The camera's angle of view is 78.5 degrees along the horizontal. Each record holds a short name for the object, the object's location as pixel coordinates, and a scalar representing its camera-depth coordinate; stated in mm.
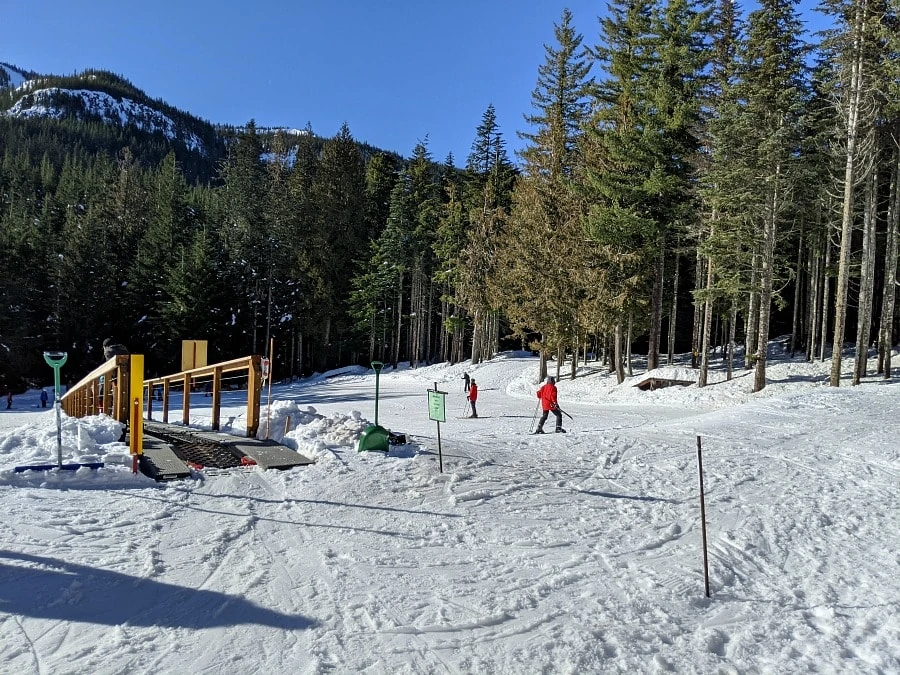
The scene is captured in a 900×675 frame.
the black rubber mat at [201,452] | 8336
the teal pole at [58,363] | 6516
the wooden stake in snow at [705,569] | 4618
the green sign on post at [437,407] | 8039
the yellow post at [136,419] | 6808
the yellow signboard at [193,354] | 13234
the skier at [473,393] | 18750
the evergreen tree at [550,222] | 27672
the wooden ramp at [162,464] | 7012
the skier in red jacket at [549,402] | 12953
